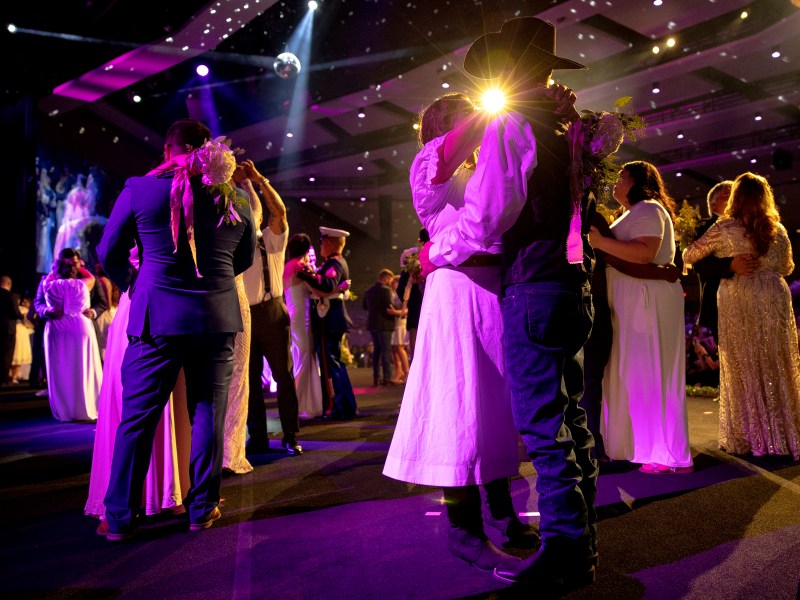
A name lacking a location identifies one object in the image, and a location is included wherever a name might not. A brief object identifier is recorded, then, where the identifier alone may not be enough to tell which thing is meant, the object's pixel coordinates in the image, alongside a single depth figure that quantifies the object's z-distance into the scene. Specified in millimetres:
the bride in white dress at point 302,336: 5941
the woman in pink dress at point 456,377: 1993
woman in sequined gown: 3768
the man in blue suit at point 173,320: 2529
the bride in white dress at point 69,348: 6676
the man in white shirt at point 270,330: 4137
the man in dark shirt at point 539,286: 1839
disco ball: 9047
